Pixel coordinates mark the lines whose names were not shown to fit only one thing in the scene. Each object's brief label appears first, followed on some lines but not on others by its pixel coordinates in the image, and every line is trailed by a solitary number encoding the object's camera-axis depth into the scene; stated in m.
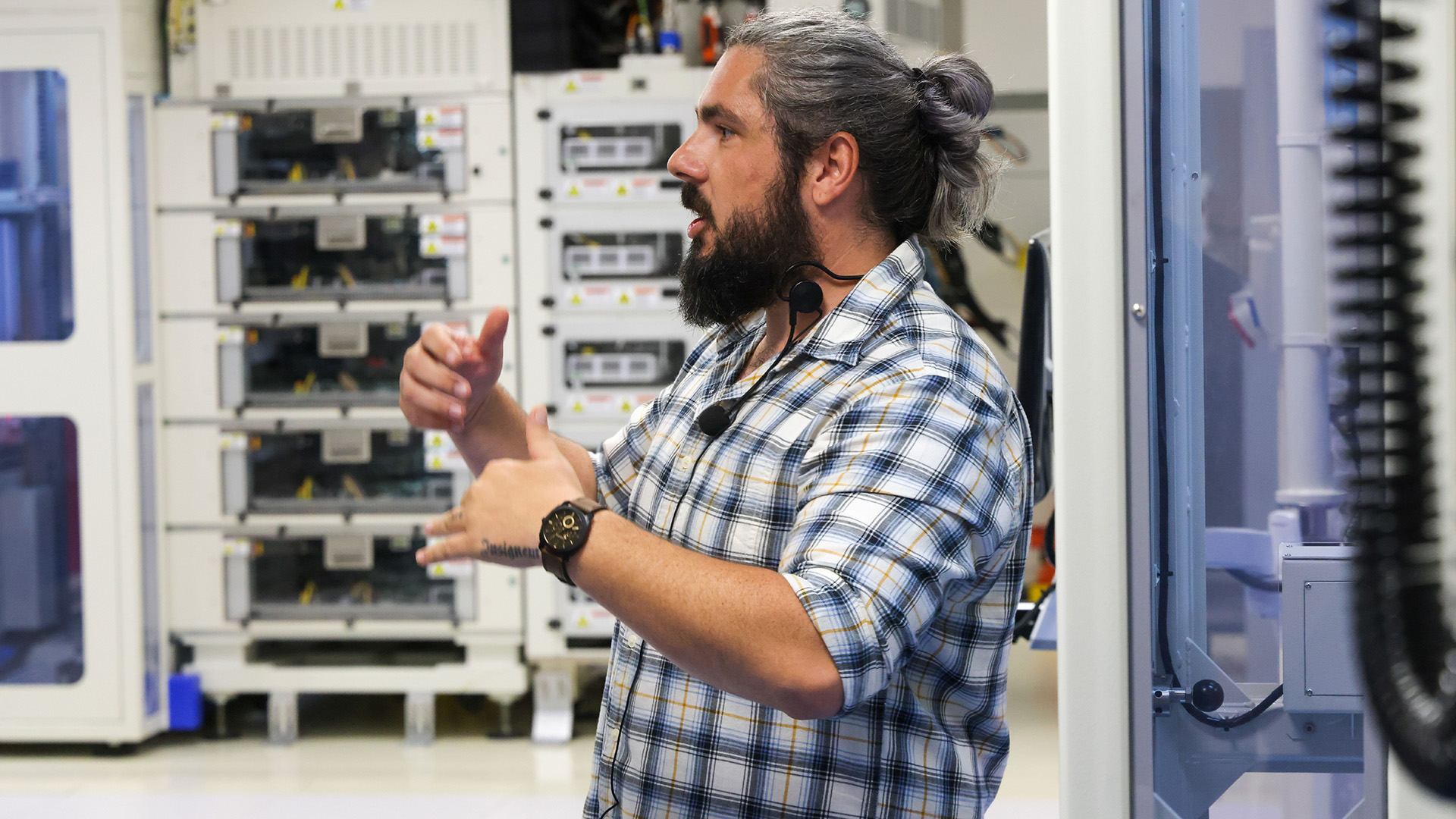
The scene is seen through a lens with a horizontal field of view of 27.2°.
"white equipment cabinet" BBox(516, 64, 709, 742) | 5.64
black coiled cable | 1.14
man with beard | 2.45
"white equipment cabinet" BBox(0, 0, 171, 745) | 5.45
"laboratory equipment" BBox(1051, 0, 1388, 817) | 2.67
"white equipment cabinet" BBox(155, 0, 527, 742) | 5.70
